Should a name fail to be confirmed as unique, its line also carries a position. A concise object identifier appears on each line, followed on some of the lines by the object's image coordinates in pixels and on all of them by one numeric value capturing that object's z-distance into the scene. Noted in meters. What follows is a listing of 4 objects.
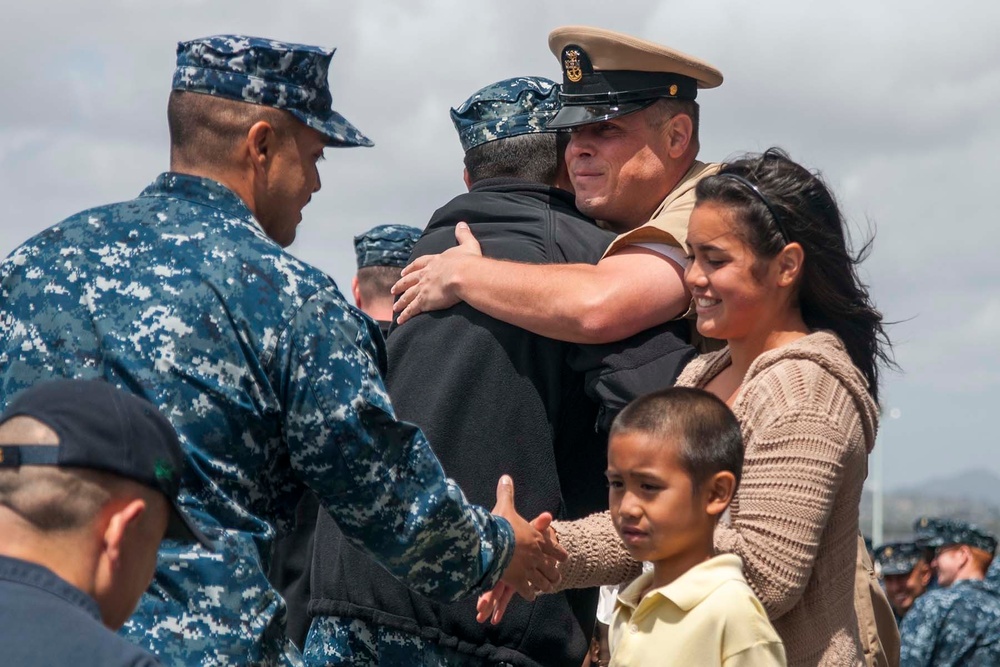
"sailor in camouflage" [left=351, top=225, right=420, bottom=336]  7.43
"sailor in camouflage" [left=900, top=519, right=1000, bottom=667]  10.20
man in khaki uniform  4.07
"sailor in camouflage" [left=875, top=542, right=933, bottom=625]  15.05
